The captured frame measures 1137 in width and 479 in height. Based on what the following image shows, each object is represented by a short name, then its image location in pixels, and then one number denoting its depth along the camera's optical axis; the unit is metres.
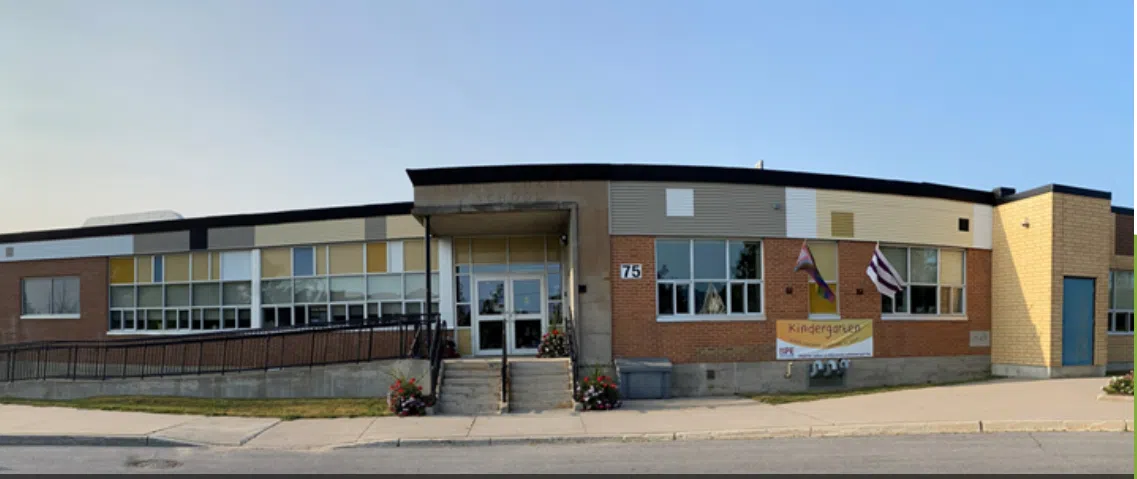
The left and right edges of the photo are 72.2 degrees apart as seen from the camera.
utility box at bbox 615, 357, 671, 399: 14.31
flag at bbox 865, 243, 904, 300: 16.45
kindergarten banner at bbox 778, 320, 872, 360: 15.94
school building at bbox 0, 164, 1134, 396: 15.20
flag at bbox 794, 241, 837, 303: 15.89
